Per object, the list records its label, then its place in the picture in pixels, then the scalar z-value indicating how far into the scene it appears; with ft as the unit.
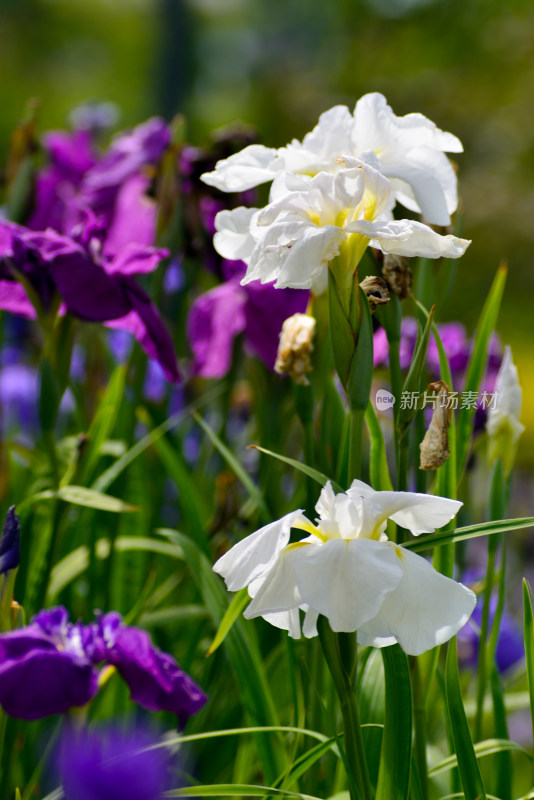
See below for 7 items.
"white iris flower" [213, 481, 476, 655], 6.83
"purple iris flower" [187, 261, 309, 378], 8.29
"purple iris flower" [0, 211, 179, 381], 7.75
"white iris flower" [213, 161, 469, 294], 6.99
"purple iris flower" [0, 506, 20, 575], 7.30
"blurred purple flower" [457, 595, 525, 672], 10.19
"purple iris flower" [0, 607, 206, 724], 7.31
